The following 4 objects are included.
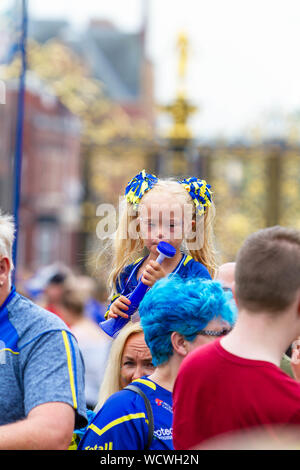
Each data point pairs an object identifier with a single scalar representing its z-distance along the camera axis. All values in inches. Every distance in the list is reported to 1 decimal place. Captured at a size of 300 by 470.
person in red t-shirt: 145.5
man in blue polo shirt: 177.6
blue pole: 301.3
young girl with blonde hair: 229.5
